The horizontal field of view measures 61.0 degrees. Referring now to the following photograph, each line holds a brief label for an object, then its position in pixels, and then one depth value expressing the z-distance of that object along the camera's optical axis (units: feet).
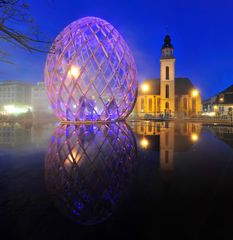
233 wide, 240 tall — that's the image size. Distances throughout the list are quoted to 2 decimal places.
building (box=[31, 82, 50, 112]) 242.04
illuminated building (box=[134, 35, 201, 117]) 156.87
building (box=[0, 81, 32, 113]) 264.93
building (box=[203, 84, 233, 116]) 142.41
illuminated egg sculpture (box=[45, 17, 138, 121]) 58.29
